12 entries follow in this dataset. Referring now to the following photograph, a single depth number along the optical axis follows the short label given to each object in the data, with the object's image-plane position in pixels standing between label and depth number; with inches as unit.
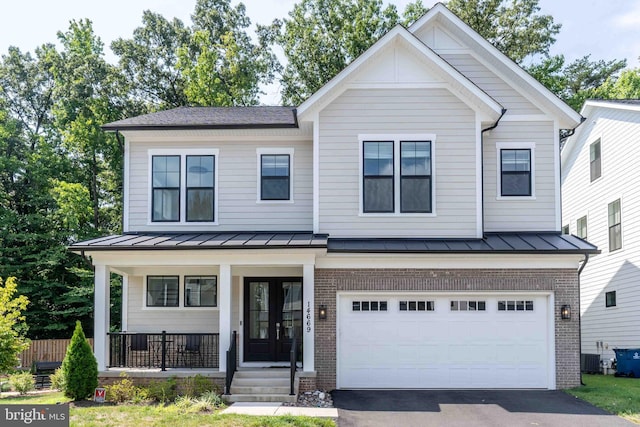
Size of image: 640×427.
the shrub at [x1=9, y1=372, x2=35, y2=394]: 665.6
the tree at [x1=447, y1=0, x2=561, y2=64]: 1257.4
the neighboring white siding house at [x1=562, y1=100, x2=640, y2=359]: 733.9
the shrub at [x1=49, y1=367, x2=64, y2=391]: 528.9
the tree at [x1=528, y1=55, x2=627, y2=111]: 1392.2
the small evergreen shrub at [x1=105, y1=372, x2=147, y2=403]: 519.5
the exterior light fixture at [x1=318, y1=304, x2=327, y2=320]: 571.5
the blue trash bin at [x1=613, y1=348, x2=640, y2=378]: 684.7
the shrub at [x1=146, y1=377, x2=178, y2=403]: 521.3
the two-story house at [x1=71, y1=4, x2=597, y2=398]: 573.3
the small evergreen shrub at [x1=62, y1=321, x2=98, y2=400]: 511.8
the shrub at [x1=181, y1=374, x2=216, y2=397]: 524.4
